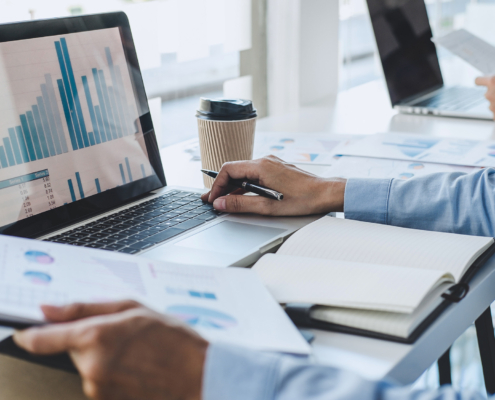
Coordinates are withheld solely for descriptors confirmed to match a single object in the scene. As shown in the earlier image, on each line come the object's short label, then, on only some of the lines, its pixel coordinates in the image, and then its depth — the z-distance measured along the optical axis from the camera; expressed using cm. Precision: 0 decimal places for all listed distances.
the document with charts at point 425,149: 113
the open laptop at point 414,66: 160
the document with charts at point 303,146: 117
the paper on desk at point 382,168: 106
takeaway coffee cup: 97
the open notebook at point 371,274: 50
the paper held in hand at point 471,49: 154
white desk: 47
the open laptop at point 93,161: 71
